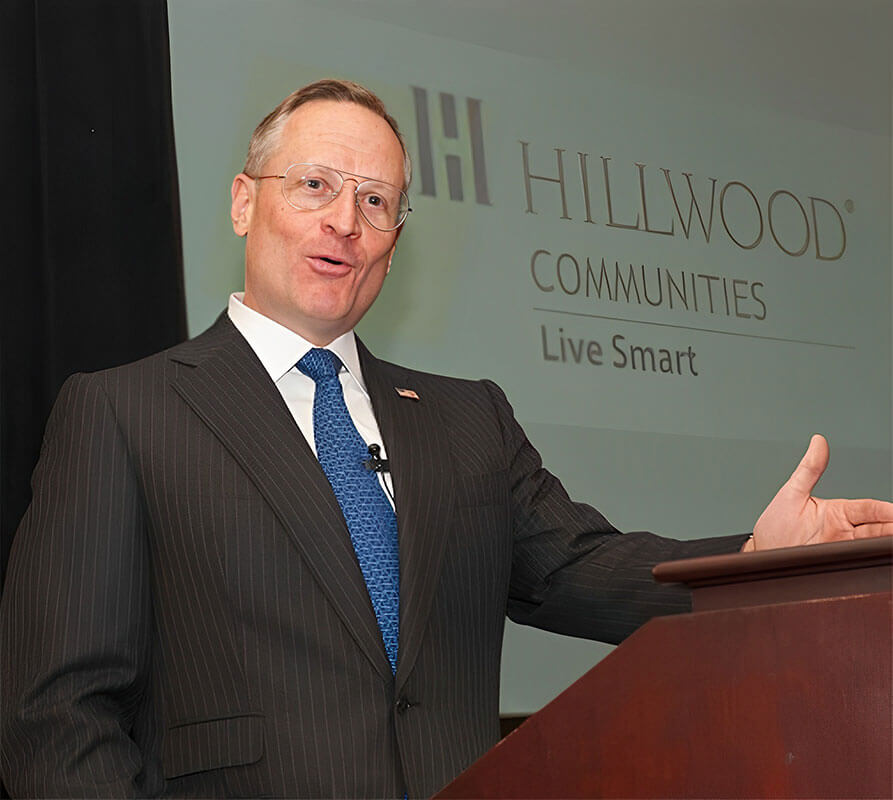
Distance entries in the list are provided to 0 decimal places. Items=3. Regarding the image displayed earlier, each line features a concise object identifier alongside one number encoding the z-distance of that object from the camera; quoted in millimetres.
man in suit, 1714
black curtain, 2654
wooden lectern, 899
